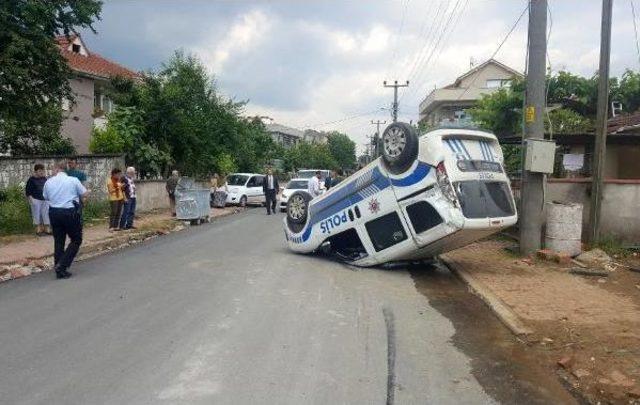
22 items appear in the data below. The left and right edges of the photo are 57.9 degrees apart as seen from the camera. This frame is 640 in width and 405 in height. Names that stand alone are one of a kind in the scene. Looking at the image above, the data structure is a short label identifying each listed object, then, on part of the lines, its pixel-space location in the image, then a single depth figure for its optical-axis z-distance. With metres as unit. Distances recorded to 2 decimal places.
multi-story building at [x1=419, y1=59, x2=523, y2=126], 58.06
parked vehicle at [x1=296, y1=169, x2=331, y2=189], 29.98
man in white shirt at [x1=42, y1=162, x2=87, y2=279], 9.20
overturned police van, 9.26
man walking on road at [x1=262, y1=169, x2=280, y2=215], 22.31
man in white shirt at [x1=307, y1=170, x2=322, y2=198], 20.27
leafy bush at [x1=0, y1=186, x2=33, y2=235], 14.08
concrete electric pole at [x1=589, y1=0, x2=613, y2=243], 12.41
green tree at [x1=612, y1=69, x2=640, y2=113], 26.17
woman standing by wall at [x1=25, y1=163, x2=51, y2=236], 13.83
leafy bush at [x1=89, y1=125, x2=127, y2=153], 23.78
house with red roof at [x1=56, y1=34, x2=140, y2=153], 30.28
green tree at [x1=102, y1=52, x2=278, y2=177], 25.73
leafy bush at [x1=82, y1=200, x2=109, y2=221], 17.89
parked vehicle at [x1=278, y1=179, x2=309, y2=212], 25.64
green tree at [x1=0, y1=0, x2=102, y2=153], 16.11
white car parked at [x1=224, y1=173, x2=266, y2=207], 28.36
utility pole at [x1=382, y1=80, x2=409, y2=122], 59.56
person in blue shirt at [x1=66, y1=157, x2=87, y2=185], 13.88
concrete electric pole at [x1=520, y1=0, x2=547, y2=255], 12.02
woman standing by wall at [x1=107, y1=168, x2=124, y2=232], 15.42
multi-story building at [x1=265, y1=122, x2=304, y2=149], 97.06
